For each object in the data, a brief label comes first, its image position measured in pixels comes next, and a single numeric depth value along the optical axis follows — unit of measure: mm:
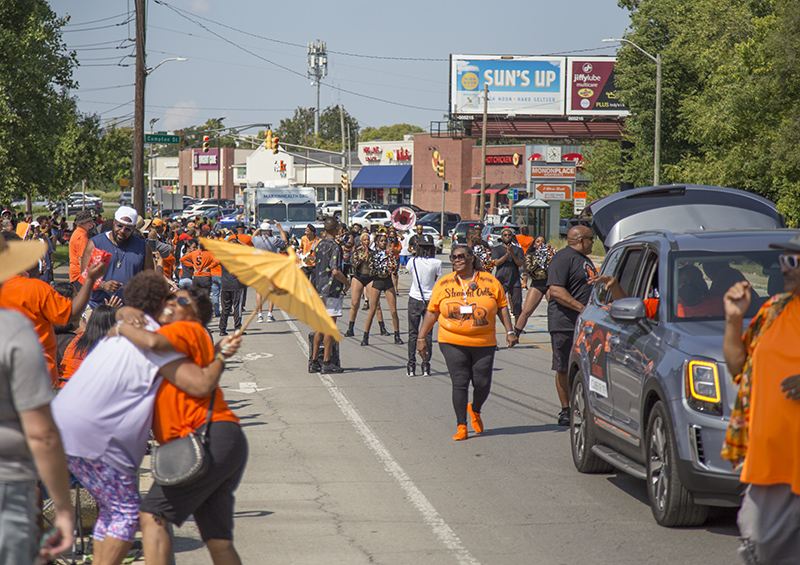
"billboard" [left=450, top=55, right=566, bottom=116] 79062
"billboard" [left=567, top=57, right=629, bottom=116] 80125
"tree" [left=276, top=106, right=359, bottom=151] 165175
